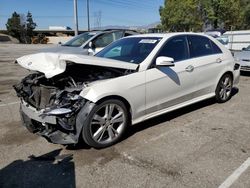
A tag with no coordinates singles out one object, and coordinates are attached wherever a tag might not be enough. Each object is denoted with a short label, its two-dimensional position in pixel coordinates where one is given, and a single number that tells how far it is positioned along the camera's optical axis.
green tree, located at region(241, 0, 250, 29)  30.48
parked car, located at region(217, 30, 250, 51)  12.36
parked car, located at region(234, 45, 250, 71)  7.00
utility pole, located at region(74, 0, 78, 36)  13.86
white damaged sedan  2.69
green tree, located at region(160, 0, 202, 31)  27.07
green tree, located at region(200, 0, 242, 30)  24.12
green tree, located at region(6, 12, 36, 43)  58.48
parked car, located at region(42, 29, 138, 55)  7.04
